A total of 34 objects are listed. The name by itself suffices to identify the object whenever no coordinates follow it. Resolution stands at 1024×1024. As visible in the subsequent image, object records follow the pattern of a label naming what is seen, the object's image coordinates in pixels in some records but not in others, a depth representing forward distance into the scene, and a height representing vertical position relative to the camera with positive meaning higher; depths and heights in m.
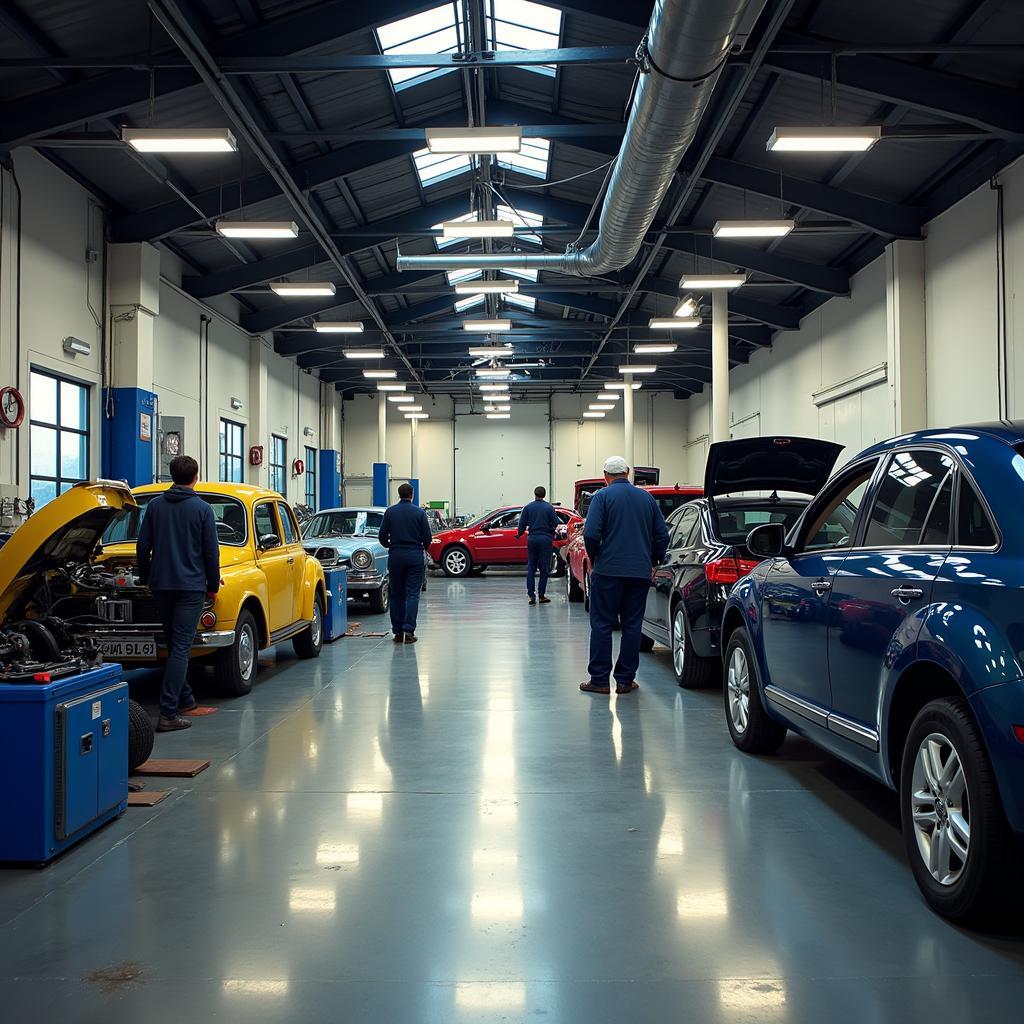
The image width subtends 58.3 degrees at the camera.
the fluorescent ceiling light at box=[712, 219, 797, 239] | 13.00 +4.16
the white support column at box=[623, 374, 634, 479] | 29.28 +3.35
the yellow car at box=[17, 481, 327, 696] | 6.52 -0.51
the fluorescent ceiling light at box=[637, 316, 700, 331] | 19.25 +4.16
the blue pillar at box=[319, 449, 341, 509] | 31.38 +1.40
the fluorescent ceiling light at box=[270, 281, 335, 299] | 16.34 +4.17
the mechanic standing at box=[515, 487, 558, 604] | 14.98 -0.22
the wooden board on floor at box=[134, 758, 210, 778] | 4.99 -1.36
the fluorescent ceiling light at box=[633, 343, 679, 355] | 22.17 +4.15
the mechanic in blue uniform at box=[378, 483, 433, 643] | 10.02 -0.27
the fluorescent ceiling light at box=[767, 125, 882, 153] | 10.00 +4.17
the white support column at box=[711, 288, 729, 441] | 19.55 +3.38
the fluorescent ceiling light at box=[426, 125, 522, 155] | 10.18 +4.25
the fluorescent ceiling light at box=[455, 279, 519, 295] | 17.47 +4.50
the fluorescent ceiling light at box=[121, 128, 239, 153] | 9.90 +4.15
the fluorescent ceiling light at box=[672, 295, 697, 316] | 19.30 +4.47
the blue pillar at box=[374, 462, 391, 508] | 31.62 +1.27
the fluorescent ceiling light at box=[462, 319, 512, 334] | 20.20 +4.30
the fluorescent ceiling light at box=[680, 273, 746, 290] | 15.66 +4.11
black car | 6.79 -0.04
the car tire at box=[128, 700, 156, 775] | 4.85 -1.15
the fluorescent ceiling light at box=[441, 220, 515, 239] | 13.38 +4.27
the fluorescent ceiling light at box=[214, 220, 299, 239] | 12.93 +4.15
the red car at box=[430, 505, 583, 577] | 20.81 -0.59
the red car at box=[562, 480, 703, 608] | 12.31 -0.52
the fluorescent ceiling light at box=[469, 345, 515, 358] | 23.06 +4.29
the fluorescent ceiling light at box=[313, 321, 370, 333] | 19.97 +4.25
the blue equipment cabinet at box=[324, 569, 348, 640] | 10.30 -0.97
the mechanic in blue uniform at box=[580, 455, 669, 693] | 6.99 -0.27
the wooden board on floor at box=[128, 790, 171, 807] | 4.50 -1.37
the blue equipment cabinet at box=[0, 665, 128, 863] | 3.65 -1.00
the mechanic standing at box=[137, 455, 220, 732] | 5.91 -0.29
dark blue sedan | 2.74 -0.46
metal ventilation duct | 6.59 +3.75
